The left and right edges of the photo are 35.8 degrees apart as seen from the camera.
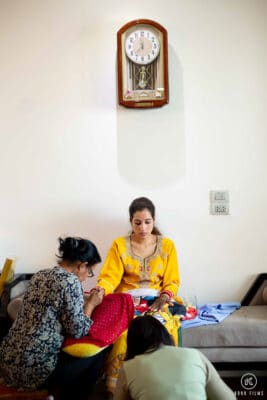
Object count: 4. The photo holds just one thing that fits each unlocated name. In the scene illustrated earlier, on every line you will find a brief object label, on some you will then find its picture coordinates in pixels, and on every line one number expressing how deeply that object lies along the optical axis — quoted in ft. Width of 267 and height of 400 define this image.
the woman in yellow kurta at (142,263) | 7.91
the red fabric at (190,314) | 7.60
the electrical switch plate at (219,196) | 9.09
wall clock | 8.81
